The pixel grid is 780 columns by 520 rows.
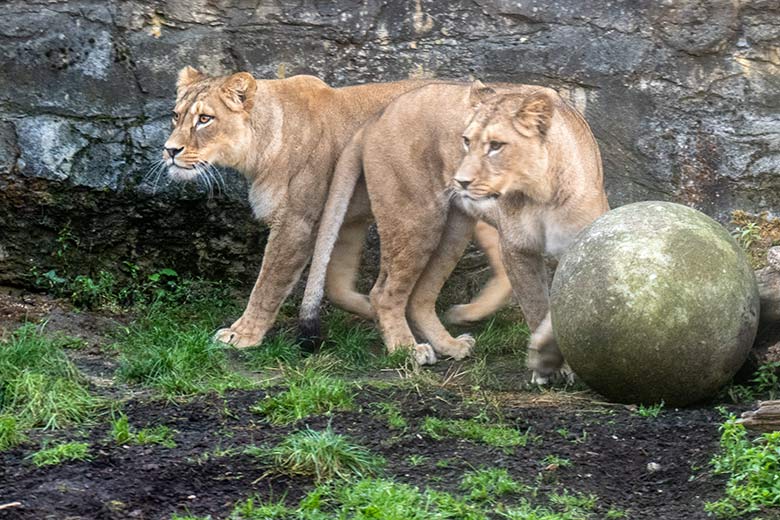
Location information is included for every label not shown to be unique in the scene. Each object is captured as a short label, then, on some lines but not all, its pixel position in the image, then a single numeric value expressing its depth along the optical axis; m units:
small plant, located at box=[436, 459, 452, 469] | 10.57
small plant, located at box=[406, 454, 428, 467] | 10.66
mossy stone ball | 11.81
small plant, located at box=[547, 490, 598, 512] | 9.68
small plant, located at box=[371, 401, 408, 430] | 11.64
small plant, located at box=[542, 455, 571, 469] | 10.60
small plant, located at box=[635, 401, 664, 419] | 11.99
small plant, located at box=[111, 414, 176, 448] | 10.98
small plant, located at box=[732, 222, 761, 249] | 16.02
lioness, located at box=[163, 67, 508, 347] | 15.35
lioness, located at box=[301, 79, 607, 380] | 13.38
